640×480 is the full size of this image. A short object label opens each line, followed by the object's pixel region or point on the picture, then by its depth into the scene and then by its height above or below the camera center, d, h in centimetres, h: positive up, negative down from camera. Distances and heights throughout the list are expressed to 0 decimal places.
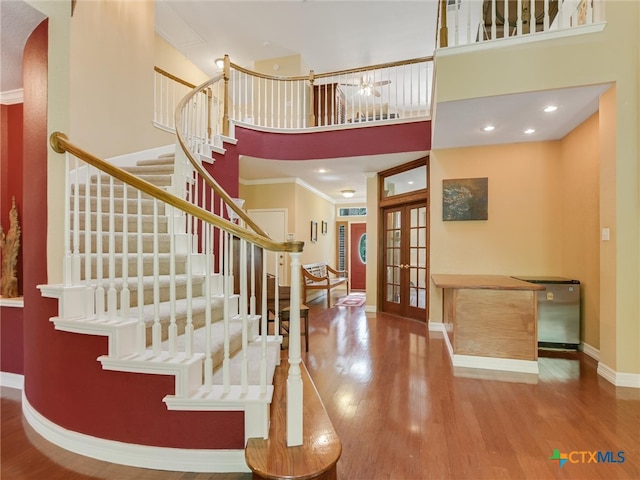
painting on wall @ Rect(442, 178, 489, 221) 437 +59
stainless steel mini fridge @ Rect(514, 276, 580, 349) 360 -86
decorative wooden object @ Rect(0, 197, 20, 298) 282 -17
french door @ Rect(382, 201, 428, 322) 509 -36
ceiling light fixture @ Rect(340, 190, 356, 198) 729 +112
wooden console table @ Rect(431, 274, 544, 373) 301 -85
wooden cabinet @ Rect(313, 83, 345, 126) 632 +297
